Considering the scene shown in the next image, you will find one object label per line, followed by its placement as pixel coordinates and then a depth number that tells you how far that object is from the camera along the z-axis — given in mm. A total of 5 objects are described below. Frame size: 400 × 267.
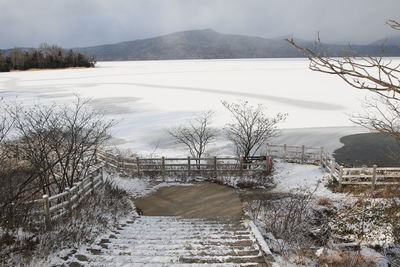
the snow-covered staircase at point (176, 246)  5082
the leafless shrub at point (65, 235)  5203
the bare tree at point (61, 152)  9879
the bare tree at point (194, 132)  23284
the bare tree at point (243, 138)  20991
